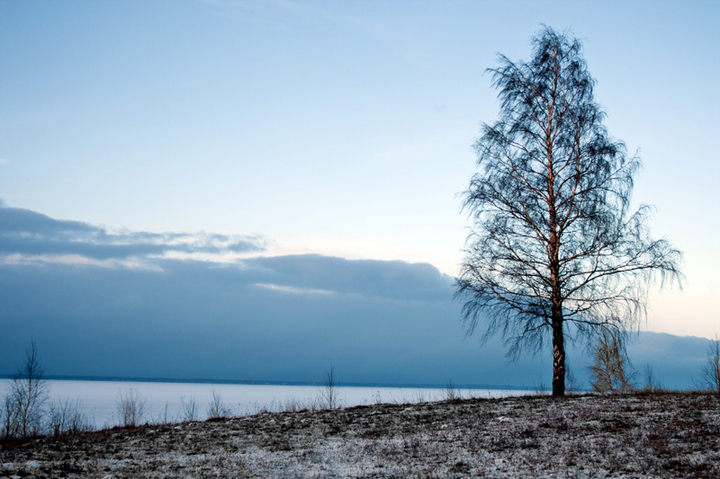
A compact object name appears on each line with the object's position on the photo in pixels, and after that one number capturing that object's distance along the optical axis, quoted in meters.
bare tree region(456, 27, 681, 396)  18.33
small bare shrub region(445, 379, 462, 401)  19.96
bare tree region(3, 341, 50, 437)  24.22
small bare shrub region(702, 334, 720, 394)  35.00
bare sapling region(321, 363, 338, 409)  20.87
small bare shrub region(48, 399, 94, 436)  17.39
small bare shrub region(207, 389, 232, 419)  20.30
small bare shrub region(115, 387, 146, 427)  20.23
